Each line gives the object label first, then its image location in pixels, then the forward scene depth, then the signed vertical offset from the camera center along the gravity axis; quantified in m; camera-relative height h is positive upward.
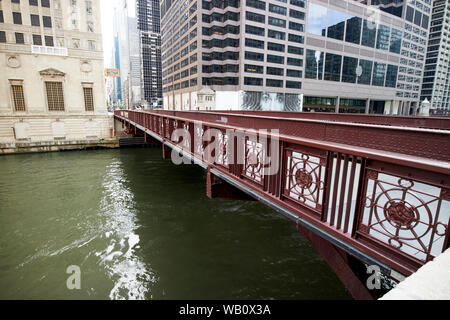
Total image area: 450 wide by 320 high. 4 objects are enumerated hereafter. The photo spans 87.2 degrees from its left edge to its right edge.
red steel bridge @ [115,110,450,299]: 2.48 -1.07
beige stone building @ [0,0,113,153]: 26.56 +4.47
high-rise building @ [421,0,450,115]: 91.06 +22.17
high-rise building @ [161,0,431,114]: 54.88 +15.70
